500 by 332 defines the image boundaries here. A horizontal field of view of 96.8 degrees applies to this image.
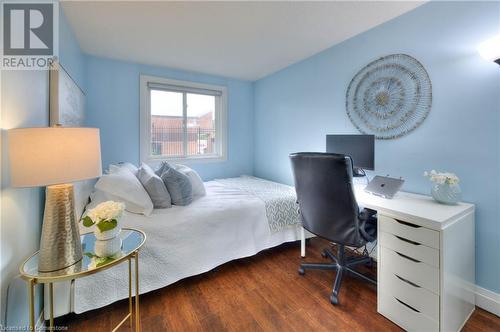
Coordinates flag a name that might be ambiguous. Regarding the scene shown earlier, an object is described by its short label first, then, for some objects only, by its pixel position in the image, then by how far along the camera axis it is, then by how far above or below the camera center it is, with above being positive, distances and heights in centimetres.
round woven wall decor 191 +64
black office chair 154 -31
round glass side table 97 -50
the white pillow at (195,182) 247 -21
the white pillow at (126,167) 221 -5
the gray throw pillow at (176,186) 213 -21
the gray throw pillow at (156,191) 203 -25
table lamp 93 -3
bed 156 -69
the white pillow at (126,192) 186 -24
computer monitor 205 +15
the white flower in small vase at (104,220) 117 -30
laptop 178 -19
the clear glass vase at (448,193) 157 -21
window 327 +71
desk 128 -63
